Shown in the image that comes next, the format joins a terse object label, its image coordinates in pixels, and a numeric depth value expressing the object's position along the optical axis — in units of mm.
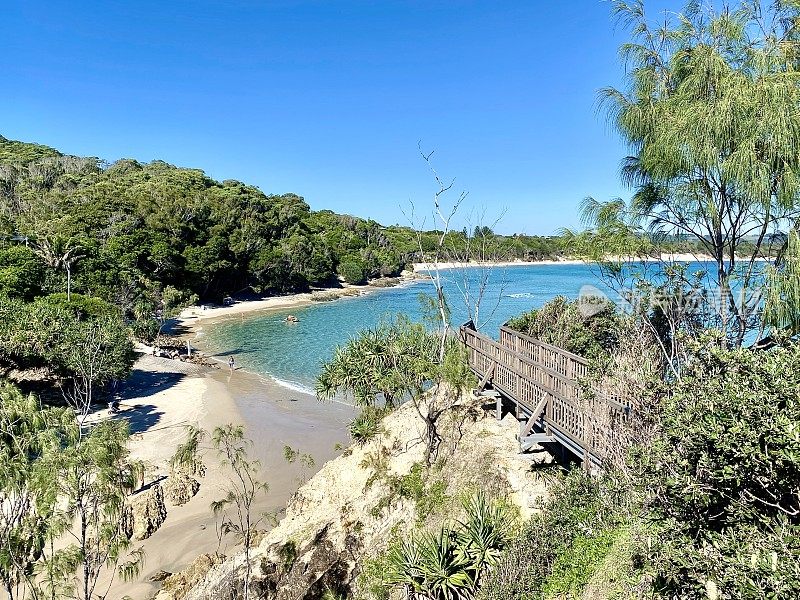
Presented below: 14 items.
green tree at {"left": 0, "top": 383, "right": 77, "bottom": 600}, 7634
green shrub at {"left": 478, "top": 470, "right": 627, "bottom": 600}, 6559
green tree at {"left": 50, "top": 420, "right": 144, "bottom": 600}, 7871
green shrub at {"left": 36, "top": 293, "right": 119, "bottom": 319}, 27500
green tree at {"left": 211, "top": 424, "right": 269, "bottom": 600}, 10680
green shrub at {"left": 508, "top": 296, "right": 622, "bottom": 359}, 13672
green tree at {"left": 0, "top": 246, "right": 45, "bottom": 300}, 31205
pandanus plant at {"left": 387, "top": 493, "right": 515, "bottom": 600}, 8062
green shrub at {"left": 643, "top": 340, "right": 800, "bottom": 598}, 3430
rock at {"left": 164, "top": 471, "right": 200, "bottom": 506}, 15256
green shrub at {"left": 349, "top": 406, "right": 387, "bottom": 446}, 14453
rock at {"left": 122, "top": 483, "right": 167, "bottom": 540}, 13469
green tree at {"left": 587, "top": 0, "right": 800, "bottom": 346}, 6539
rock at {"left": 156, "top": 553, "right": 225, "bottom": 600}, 11312
